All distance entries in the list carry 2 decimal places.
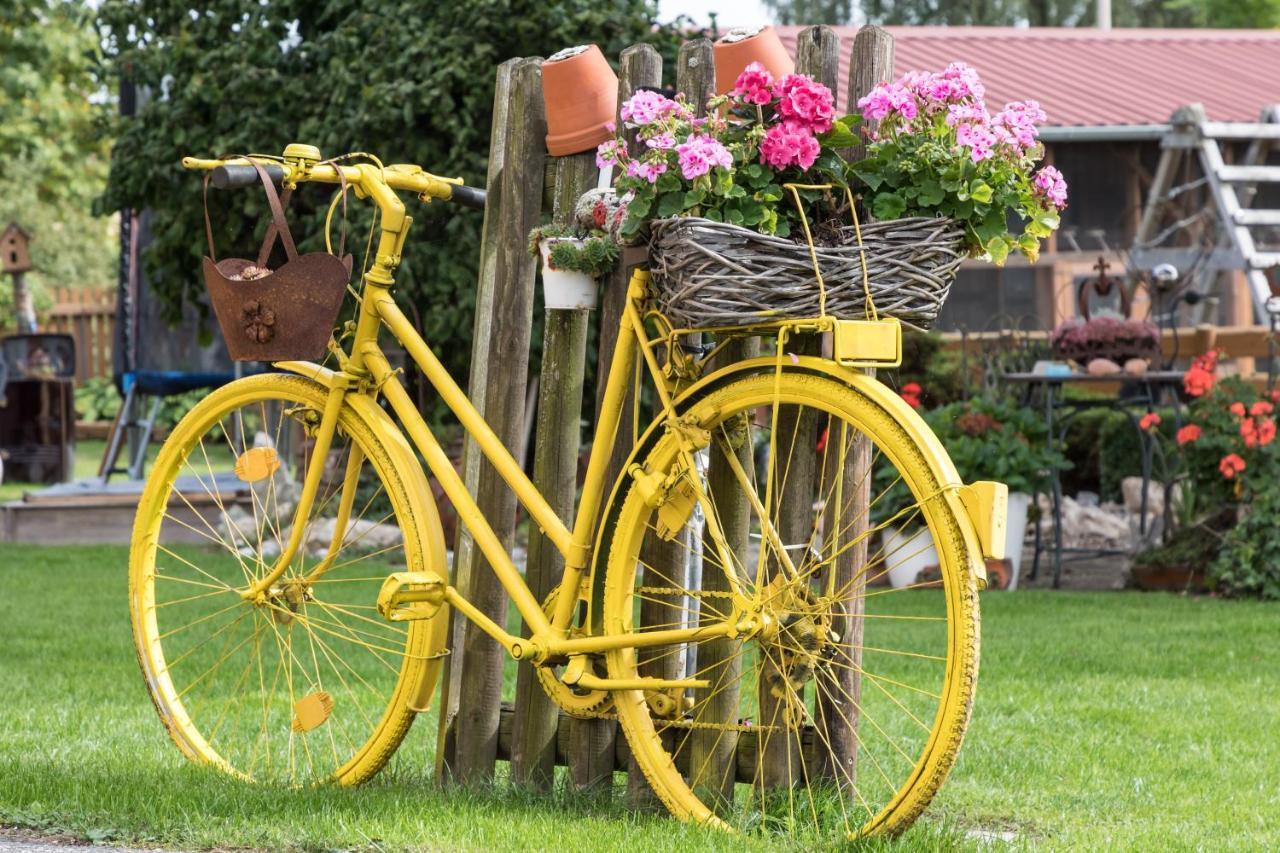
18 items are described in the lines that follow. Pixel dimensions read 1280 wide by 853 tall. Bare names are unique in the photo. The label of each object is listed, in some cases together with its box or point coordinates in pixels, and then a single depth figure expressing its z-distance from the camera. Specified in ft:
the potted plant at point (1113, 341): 52.65
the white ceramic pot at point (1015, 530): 50.52
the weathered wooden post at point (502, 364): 23.71
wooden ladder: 60.64
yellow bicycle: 18.48
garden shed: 99.86
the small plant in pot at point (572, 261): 22.03
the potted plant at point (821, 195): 18.76
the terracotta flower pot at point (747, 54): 21.56
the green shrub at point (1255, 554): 47.52
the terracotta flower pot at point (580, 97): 22.80
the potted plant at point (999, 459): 51.11
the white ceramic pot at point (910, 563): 50.57
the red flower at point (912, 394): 55.67
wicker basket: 18.71
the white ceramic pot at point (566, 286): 22.40
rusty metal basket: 22.21
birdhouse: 110.22
